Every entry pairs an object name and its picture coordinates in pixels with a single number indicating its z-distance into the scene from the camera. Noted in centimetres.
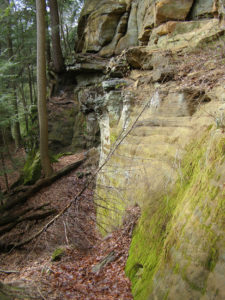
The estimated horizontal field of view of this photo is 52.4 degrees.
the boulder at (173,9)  937
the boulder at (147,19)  1079
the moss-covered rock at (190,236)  288
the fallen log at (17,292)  359
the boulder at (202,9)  889
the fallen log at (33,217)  913
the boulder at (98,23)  1459
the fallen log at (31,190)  1029
